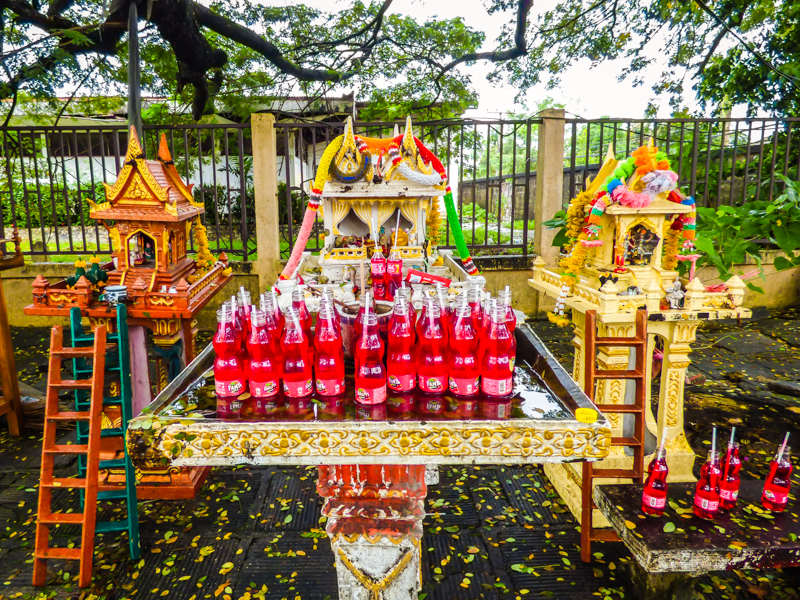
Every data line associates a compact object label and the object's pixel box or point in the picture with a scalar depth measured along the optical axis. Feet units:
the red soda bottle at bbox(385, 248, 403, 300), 10.46
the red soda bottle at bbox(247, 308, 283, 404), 7.20
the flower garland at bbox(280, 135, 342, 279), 12.49
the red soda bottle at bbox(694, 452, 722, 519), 8.77
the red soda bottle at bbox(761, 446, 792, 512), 8.86
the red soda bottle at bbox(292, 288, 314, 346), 7.75
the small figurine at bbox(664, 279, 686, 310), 11.53
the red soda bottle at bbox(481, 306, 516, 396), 7.19
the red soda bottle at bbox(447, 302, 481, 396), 7.25
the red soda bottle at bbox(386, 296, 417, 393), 7.22
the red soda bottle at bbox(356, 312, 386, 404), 7.07
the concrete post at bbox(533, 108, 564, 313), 25.58
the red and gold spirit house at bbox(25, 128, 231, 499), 12.55
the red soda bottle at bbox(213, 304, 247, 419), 7.22
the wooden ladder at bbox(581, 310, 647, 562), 9.91
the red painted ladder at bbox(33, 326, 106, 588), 9.63
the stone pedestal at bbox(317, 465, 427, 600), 7.62
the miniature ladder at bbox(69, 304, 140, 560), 10.28
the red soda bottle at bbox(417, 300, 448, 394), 7.31
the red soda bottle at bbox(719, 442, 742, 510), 8.92
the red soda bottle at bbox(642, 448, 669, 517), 8.75
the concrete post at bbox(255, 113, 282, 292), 24.63
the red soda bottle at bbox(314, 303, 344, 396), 7.31
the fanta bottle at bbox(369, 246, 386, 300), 10.18
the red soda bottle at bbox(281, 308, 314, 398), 7.29
